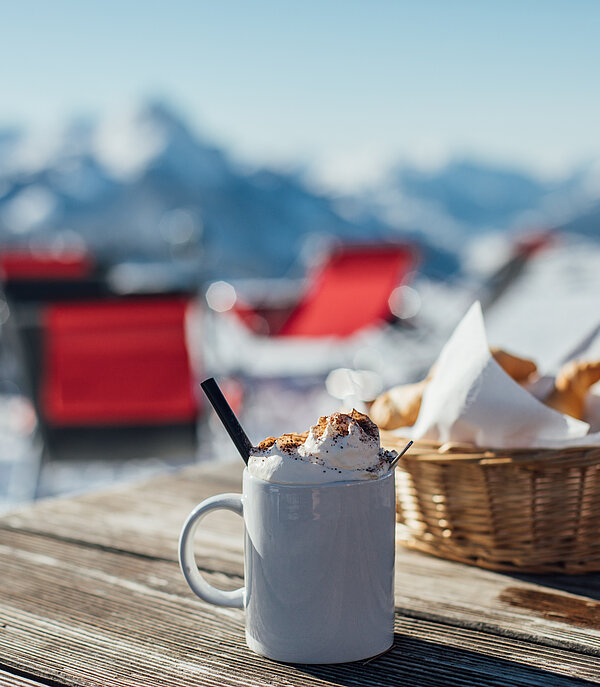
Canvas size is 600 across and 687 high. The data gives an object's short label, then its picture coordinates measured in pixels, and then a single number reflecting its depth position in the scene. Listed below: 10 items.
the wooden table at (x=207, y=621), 0.49
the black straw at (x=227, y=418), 0.51
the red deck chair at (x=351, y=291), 3.80
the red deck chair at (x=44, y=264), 3.78
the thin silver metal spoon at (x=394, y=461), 0.50
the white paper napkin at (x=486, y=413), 0.64
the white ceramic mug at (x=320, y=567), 0.48
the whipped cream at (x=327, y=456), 0.48
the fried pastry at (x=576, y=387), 0.72
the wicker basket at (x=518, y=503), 0.63
